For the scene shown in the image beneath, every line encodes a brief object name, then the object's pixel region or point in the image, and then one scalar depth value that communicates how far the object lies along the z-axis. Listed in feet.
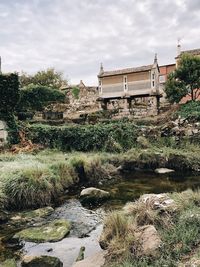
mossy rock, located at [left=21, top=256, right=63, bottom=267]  14.29
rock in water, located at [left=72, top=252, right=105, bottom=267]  14.04
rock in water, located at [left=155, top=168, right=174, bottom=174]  36.95
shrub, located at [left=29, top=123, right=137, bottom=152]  45.24
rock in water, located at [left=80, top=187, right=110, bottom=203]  26.00
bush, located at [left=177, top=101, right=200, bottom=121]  48.41
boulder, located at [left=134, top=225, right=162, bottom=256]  12.82
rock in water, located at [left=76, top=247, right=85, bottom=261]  15.41
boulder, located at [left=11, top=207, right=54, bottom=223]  21.50
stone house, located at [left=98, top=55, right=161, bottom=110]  59.08
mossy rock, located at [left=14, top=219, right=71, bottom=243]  18.14
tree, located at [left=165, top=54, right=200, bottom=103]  56.29
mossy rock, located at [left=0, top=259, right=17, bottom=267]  14.67
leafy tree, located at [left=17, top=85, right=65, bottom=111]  61.03
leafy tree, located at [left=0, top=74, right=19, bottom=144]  46.11
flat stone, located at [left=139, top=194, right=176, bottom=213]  16.51
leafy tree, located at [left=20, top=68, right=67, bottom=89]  90.62
